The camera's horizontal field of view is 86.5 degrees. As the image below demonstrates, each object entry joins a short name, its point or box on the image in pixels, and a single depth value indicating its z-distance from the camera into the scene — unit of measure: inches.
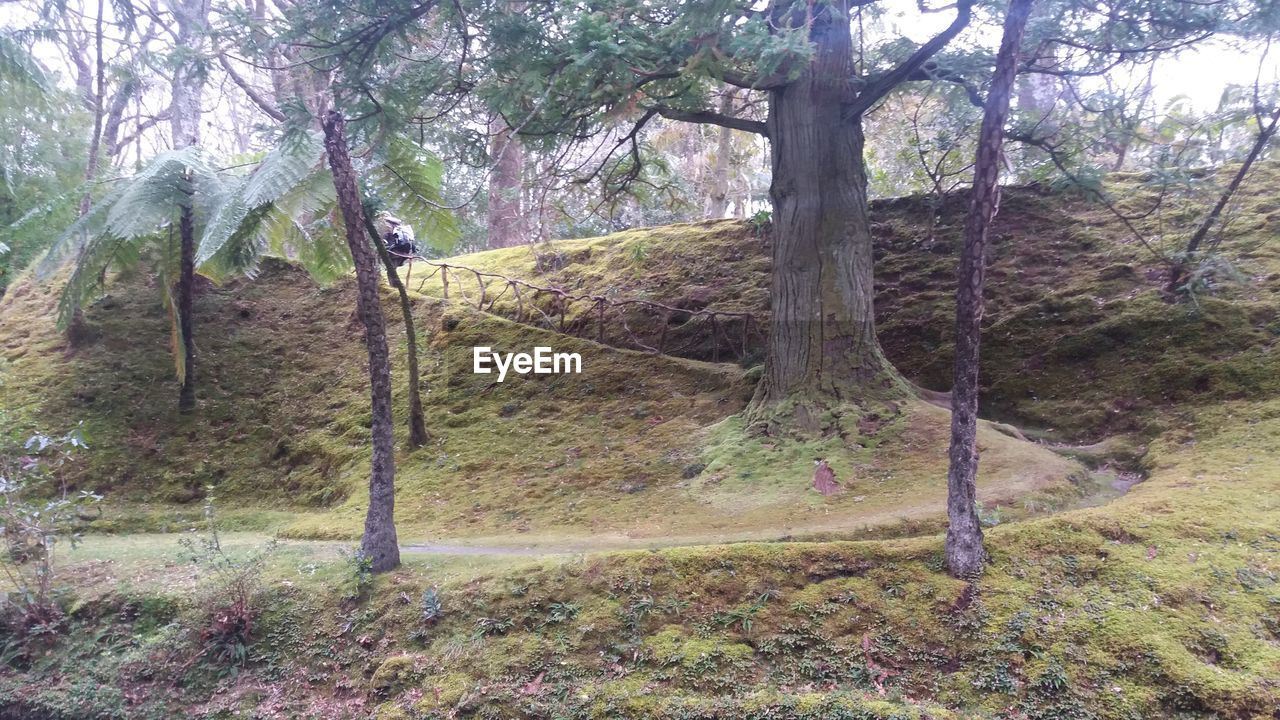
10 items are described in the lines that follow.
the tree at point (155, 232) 346.6
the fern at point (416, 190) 339.6
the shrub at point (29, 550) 227.8
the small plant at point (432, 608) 202.1
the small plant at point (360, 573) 215.5
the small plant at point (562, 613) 192.4
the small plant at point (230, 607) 211.0
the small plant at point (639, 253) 406.6
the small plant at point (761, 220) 435.2
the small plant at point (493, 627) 195.3
